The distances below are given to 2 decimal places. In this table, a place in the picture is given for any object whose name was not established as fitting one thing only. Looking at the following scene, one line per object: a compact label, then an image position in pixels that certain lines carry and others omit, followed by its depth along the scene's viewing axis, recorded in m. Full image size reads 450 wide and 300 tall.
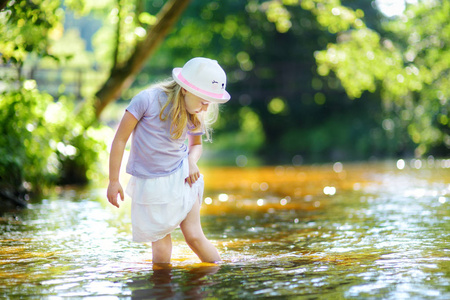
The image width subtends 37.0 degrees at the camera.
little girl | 4.17
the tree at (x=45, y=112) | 8.02
